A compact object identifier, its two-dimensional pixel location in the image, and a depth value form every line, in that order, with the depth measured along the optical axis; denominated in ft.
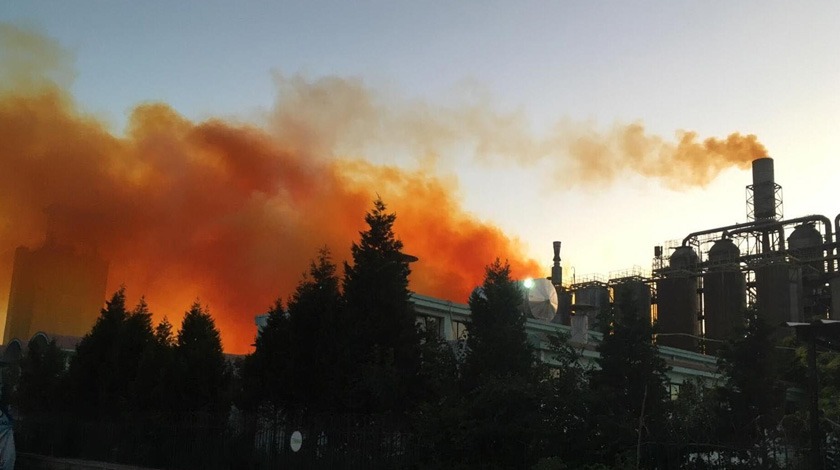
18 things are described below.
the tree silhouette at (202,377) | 100.78
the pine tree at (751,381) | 69.46
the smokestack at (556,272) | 268.82
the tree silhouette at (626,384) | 59.21
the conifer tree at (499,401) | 61.11
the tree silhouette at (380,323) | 76.95
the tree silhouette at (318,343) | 83.76
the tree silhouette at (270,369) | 86.69
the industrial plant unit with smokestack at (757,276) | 204.95
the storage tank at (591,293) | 252.62
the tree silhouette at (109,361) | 115.55
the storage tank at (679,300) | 225.56
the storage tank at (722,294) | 216.95
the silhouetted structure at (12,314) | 646.98
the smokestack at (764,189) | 222.69
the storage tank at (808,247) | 217.97
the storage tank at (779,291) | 200.54
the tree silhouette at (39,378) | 131.99
